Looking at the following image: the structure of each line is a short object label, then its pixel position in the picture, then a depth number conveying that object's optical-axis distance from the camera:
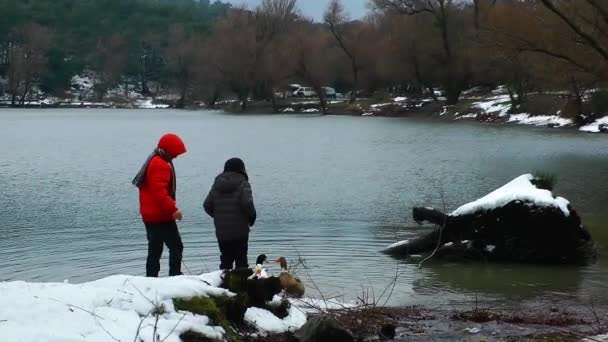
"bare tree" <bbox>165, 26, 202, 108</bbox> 112.31
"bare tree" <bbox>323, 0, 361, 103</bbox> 81.19
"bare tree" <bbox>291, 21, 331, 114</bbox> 76.31
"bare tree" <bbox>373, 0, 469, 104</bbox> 66.19
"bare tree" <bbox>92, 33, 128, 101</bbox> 124.12
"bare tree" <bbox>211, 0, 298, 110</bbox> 84.00
